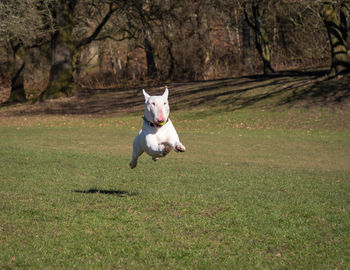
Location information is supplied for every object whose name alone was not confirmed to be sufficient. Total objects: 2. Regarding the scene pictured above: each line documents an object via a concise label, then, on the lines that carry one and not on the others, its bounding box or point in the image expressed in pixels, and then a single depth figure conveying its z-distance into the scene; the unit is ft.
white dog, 48.17
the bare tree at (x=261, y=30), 244.80
